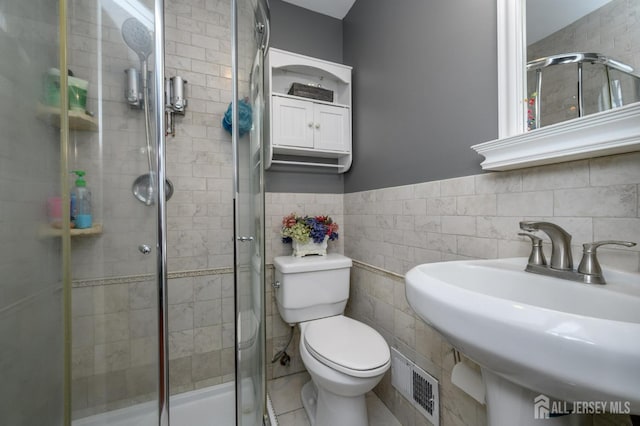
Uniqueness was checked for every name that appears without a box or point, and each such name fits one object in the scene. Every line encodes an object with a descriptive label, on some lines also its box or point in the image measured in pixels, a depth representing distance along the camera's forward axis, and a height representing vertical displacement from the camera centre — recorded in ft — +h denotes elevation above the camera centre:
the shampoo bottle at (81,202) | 2.37 +0.11
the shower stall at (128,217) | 1.79 -0.05
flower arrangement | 4.96 -0.37
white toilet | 3.22 -2.04
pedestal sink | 0.93 -0.65
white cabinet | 4.91 +2.05
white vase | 5.04 -0.79
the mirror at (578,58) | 1.99 +1.41
